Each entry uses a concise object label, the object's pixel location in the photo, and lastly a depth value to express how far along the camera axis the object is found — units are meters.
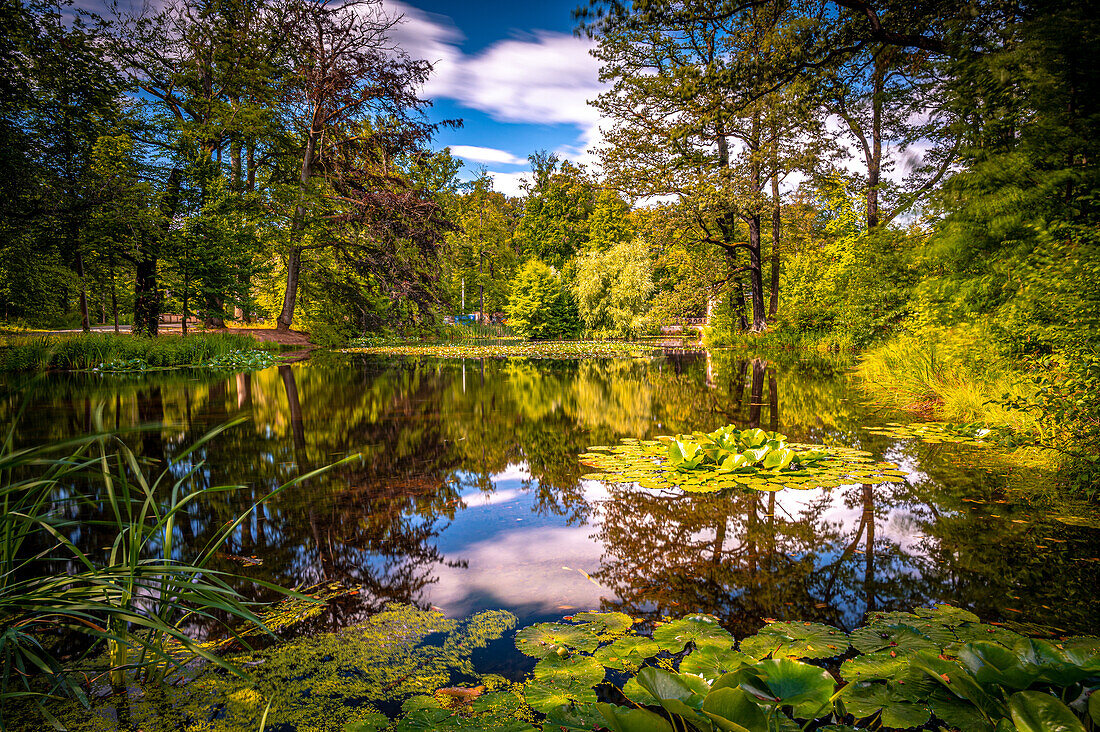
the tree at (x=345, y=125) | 19.39
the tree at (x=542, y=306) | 32.16
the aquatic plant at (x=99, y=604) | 1.45
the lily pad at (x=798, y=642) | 1.94
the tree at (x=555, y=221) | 45.50
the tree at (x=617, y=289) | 27.53
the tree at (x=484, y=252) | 44.35
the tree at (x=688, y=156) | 18.17
